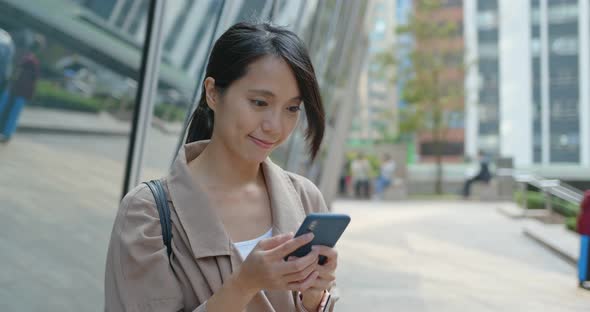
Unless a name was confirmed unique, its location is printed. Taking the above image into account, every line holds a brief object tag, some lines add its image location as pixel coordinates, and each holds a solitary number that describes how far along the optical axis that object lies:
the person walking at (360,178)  22.72
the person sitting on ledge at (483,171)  21.20
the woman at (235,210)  1.47
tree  29.19
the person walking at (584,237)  6.14
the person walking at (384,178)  22.30
